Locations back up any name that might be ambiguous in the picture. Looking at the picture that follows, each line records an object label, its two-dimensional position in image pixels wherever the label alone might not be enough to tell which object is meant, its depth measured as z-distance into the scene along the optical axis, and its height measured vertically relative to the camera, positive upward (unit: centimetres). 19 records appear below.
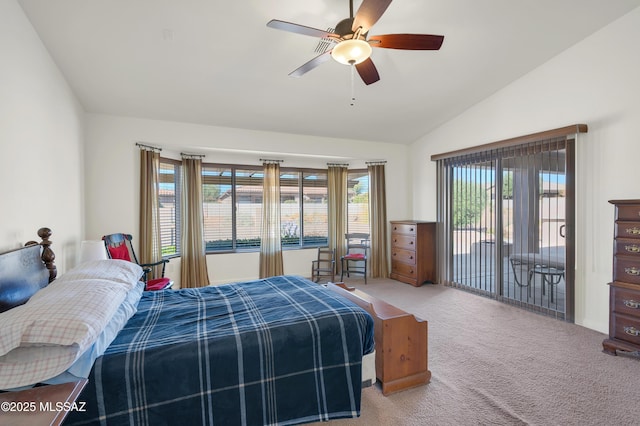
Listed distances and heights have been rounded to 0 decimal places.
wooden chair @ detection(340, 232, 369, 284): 537 -77
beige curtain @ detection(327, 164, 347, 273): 549 +9
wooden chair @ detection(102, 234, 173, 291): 328 -47
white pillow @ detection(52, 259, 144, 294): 184 -40
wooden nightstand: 90 -64
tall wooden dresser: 250 -65
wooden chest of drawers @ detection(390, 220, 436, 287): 484 -69
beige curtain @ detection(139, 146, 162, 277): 394 +2
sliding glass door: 337 -17
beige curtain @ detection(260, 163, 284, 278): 497 -24
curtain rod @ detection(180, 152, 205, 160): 455 +88
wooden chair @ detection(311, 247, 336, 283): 516 -98
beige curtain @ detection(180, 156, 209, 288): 443 -27
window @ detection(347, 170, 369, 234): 570 +15
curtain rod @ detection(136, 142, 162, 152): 393 +90
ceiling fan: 192 +125
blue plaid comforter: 137 -80
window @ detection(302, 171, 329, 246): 554 +5
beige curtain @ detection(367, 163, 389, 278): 549 -20
